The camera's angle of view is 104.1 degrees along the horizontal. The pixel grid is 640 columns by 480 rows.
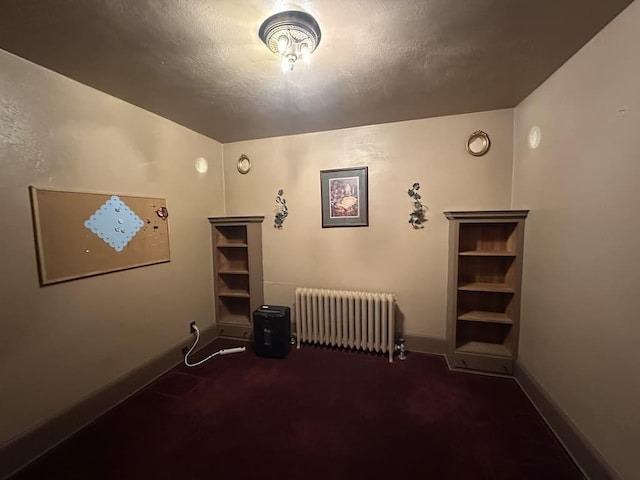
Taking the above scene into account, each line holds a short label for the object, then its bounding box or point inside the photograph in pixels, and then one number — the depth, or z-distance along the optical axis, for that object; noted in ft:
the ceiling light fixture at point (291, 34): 3.91
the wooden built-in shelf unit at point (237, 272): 9.83
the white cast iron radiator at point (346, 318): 8.36
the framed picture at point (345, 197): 8.93
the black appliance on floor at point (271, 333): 8.59
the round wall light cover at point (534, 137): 6.31
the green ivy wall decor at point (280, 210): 9.80
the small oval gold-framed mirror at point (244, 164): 10.14
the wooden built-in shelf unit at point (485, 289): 7.17
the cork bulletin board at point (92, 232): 5.16
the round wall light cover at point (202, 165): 9.24
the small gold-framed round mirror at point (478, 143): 7.77
